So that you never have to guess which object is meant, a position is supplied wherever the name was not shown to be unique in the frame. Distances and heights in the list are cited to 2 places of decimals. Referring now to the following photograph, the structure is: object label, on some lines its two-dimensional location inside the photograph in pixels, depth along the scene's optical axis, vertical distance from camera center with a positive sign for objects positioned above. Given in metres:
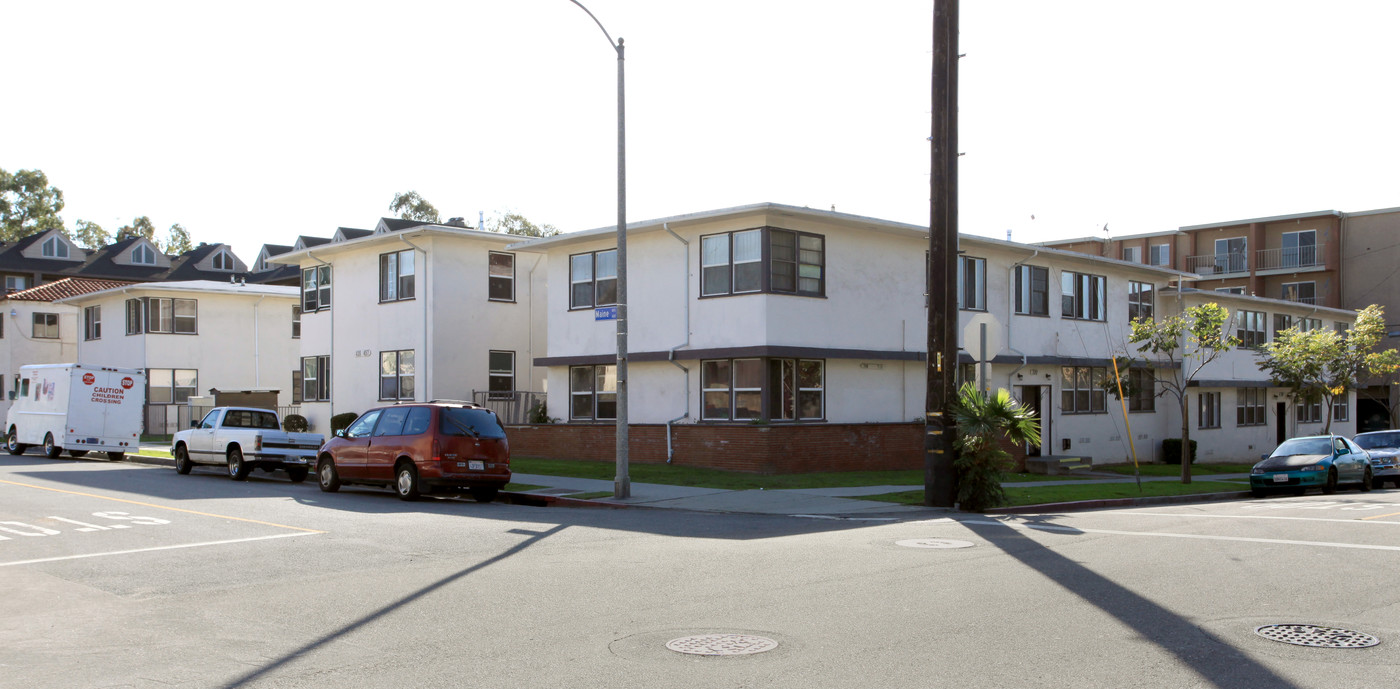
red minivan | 18.08 -1.30
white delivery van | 29.95 -1.01
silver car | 27.30 -2.03
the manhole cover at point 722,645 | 7.08 -1.78
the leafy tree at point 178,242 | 99.50 +11.89
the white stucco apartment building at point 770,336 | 25.08 +0.94
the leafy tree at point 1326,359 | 33.62 +0.48
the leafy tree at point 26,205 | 83.19 +12.85
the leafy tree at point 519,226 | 69.12 +9.31
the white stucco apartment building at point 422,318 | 32.19 +1.68
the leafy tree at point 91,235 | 94.75 +11.92
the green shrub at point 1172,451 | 36.72 -2.57
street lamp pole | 18.48 +0.88
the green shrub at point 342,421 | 33.25 -1.44
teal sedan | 23.81 -2.04
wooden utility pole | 17.34 +1.59
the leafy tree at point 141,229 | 95.31 +12.56
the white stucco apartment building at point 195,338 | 44.25 +1.46
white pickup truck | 23.13 -1.53
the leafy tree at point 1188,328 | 26.11 +1.03
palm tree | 17.11 -0.98
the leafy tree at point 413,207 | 70.81 +10.74
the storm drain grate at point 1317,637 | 7.16 -1.75
